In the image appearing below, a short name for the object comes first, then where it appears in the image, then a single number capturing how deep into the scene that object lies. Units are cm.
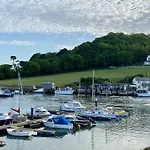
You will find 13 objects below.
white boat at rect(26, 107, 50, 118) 6558
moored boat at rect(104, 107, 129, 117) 6965
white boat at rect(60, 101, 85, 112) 7678
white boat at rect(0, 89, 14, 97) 12006
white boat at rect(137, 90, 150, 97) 12238
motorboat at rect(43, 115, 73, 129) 5719
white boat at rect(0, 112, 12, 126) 5716
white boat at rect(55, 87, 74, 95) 12809
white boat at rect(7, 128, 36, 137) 5162
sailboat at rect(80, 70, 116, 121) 6717
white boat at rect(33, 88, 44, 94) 13589
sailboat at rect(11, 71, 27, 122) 5837
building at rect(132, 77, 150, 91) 13500
